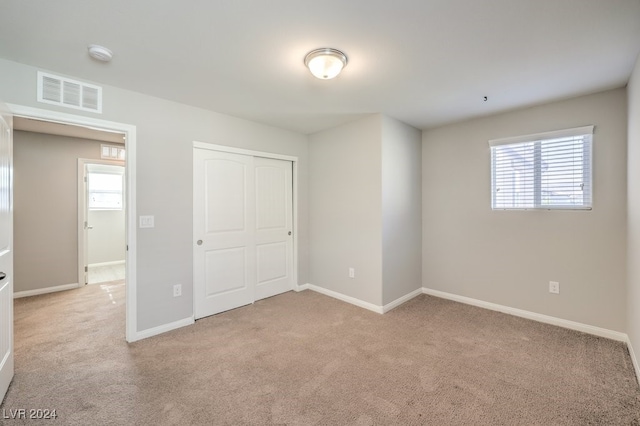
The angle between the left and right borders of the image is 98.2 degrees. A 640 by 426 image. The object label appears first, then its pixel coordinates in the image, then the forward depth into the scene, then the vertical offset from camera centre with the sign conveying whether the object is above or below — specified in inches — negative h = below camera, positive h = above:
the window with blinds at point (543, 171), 112.7 +18.2
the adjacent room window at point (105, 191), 245.1 +17.9
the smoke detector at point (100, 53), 77.7 +45.5
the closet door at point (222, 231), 128.6 -10.0
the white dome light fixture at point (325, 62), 79.7 +44.5
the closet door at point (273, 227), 153.3 -8.9
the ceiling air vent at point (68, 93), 90.7 +40.3
